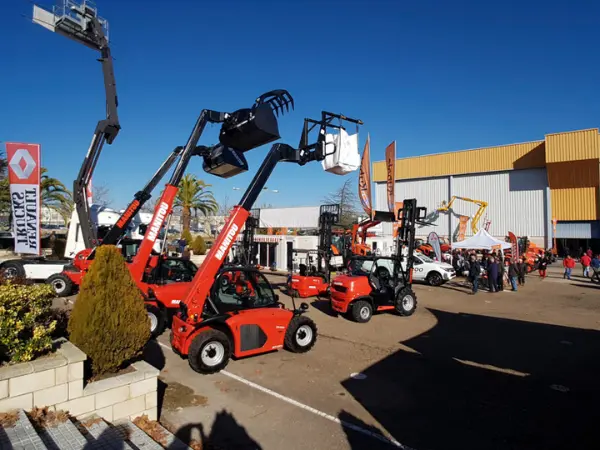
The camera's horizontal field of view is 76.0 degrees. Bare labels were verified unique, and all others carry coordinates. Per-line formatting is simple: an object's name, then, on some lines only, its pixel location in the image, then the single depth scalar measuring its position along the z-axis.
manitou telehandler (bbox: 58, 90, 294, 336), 7.55
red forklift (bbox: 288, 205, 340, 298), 14.83
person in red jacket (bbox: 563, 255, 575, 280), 22.61
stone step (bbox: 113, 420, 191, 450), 3.87
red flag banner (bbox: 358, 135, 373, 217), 18.73
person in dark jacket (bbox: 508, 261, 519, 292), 17.70
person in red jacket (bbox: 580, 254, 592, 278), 22.54
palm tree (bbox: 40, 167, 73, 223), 28.01
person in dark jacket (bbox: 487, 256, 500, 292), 17.17
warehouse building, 35.88
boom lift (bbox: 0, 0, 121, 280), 12.91
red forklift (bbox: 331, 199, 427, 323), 11.06
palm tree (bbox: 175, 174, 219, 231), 34.56
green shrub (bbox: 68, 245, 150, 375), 4.63
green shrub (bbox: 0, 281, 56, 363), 4.03
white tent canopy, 21.48
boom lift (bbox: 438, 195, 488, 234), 37.56
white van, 19.34
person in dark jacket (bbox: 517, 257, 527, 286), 19.64
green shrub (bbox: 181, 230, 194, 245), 31.98
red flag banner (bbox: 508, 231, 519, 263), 22.17
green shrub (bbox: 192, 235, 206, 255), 31.06
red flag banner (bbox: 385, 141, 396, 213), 18.85
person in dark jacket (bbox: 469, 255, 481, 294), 16.69
